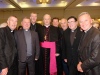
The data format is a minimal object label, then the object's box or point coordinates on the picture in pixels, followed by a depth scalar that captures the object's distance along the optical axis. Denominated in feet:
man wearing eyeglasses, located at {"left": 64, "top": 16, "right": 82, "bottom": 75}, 5.55
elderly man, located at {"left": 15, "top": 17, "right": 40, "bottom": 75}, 5.54
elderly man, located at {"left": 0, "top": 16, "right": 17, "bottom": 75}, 4.54
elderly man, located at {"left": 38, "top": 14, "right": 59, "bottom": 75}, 6.48
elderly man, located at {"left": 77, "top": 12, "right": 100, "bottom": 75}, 3.50
